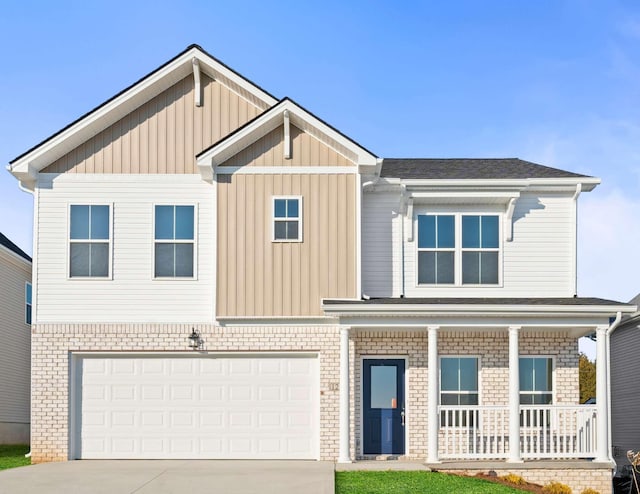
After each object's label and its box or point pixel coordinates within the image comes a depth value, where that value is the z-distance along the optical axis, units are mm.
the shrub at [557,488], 15852
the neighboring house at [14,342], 25234
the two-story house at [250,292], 17984
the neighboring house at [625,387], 25125
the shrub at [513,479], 15836
